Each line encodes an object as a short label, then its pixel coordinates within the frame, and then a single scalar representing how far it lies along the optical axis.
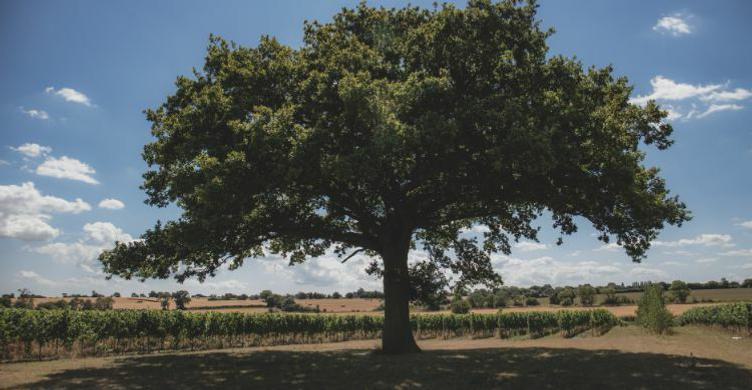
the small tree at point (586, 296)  108.12
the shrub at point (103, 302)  66.75
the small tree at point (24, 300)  54.60
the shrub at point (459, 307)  77.91
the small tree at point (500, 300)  110.00
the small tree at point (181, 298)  80.96
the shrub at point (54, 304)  57.99
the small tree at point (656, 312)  39.41
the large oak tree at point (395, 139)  18.05
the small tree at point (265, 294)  110.84
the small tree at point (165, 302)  69.72
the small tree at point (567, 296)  106.12
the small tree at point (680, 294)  103.25
